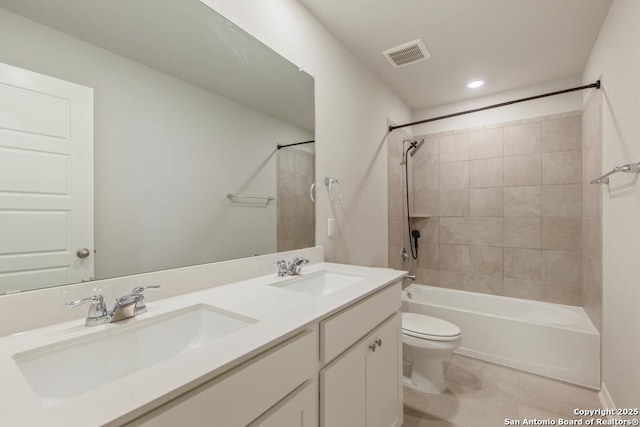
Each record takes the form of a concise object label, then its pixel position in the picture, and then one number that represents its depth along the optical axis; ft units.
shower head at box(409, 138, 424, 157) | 10.02
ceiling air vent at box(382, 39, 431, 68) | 6.91
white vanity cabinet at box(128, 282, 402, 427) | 1.87
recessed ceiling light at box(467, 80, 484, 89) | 8.82
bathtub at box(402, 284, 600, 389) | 6.58
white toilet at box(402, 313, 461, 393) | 6.19
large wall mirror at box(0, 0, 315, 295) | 2.61
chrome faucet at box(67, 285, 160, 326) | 2.61
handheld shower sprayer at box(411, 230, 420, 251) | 10.70
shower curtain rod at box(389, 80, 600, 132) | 6.30
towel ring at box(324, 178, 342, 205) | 6.31
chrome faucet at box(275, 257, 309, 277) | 4.71
